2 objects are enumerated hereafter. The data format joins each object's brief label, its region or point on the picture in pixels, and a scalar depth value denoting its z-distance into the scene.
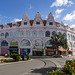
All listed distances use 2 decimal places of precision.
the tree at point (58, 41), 33.03
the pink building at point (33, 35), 39.34
